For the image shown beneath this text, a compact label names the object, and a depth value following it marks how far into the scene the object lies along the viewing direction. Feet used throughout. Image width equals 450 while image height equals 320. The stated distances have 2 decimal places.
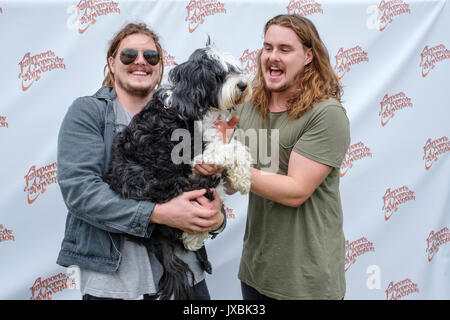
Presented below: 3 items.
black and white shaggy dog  5.52
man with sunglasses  5.18
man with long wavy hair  5.76
